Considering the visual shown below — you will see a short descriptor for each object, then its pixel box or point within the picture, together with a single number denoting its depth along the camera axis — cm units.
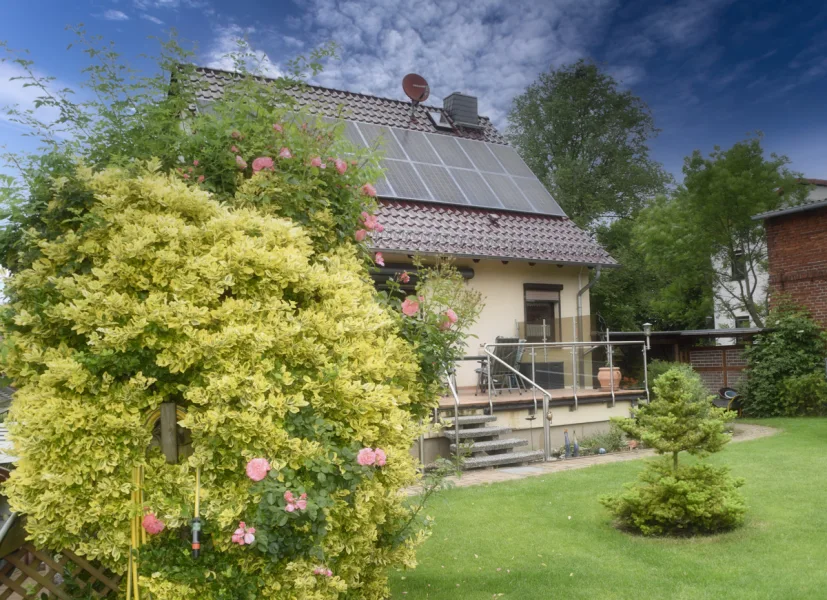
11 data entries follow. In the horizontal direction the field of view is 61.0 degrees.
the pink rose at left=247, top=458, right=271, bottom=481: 326
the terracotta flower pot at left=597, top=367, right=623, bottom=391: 1362
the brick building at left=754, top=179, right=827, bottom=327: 1873
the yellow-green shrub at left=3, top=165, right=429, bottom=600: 343
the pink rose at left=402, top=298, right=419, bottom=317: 453
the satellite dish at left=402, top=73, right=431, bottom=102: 1819
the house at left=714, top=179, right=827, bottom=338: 2457
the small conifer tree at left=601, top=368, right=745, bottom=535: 681
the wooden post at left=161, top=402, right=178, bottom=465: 362
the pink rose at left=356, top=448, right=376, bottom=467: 352
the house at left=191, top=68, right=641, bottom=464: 1313
